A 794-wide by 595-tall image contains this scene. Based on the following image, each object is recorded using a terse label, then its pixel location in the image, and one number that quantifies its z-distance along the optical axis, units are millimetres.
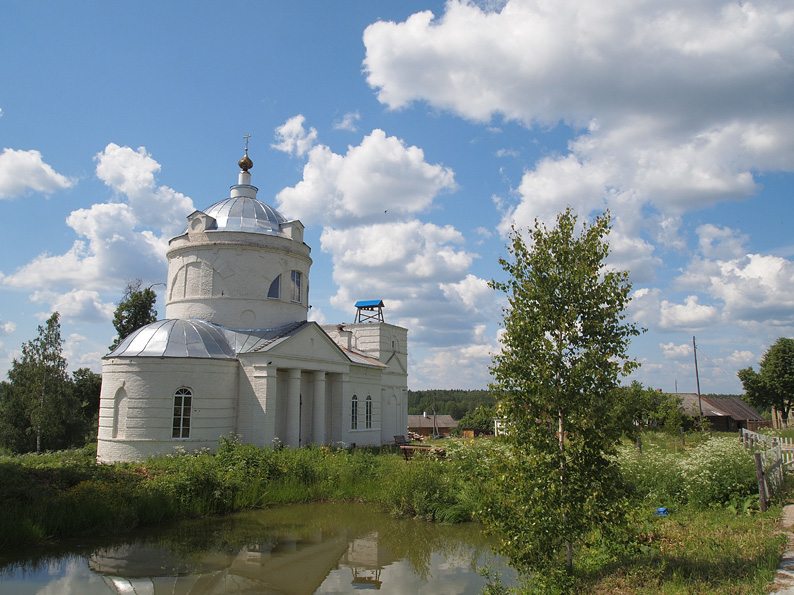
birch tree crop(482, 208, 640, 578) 6785
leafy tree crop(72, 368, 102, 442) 36719
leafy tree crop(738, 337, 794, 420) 44125
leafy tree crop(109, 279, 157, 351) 35281
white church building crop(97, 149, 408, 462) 20266
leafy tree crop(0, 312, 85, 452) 32062
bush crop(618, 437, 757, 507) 12312
